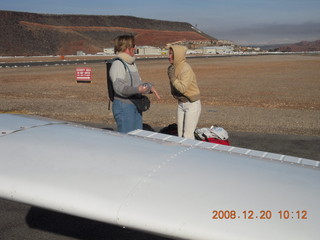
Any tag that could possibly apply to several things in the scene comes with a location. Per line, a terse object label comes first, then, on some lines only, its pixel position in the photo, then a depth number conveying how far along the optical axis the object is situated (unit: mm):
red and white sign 25781
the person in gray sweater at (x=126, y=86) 4738
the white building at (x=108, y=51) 131000
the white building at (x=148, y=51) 131500
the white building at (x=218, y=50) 148462
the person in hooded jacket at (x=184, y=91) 5527
